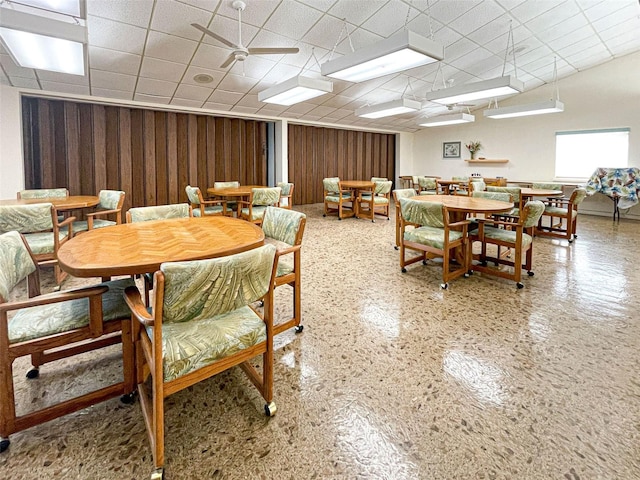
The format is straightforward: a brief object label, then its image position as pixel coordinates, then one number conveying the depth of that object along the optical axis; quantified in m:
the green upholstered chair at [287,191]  6.24
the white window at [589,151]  7.79
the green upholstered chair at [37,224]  2.92
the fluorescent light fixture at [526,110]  6.43
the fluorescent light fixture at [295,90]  4.77
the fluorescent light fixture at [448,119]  7.99
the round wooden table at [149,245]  1.50
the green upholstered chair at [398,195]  4.54
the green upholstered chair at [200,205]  5.11
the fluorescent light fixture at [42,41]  2.63
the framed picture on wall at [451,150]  10.76
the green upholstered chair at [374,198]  7.06
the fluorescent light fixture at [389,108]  6.57
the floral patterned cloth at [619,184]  7.02
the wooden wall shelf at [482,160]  9.77
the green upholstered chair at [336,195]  7.31
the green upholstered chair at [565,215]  5.17
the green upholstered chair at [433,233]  3.36
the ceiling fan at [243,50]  3.72
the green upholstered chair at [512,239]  3.36
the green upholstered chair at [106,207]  4.01
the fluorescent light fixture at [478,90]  5.07
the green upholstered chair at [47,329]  1.46
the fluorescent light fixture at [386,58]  3.37
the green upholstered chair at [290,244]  2.41
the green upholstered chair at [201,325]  1.24
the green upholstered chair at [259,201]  5.14
